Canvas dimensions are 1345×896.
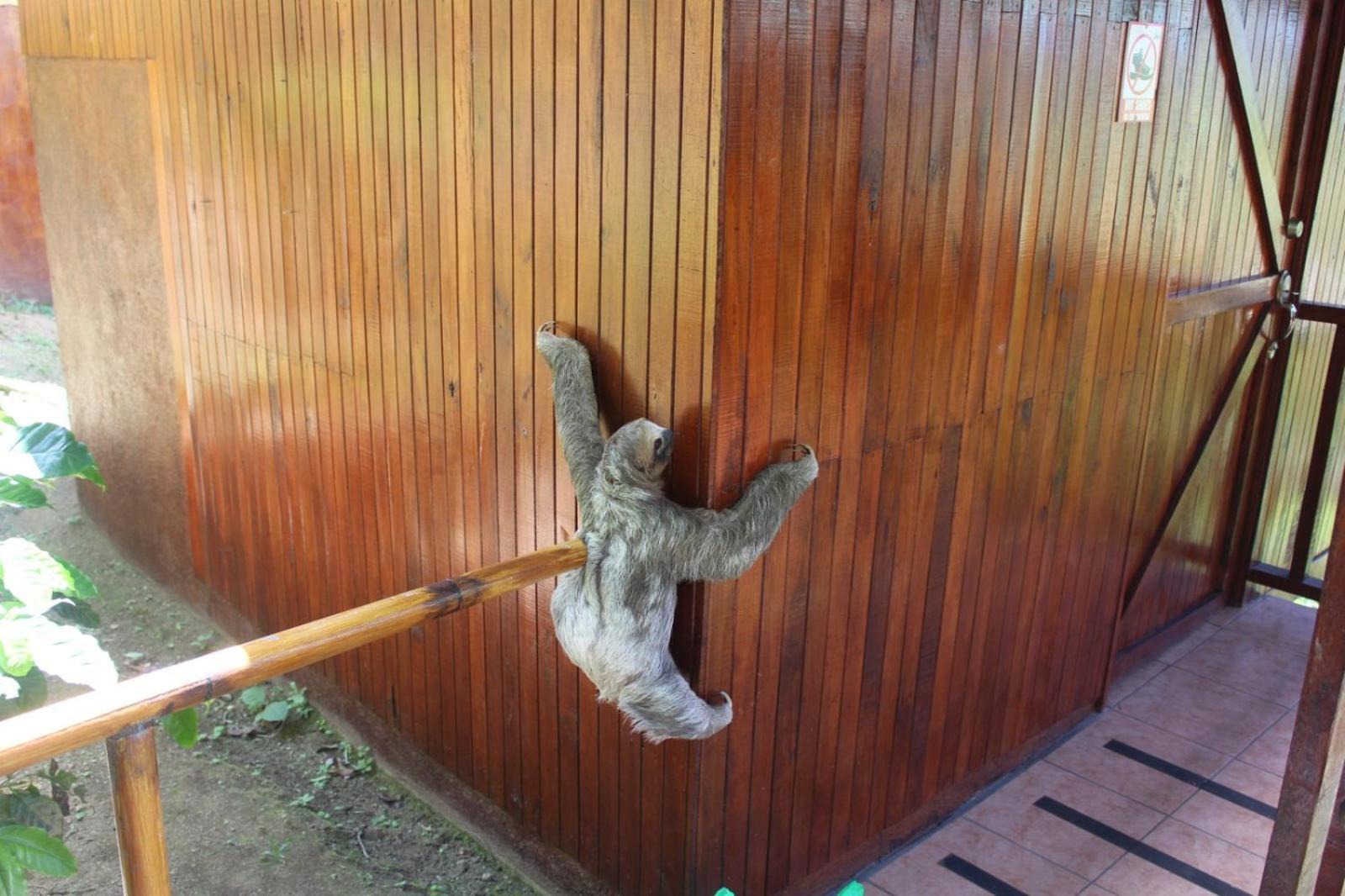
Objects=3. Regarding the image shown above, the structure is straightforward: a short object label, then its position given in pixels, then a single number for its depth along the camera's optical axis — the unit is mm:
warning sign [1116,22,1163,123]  3551
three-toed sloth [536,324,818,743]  2684
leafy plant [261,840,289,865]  3752
